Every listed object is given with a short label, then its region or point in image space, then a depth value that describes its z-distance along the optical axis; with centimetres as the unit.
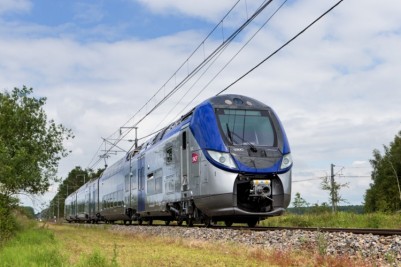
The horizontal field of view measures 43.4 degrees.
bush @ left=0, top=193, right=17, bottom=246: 1781
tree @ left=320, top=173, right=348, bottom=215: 3324
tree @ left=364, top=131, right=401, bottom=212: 6112
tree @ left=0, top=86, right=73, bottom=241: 2650
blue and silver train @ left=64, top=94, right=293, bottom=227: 1485
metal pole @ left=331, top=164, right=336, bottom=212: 3260
